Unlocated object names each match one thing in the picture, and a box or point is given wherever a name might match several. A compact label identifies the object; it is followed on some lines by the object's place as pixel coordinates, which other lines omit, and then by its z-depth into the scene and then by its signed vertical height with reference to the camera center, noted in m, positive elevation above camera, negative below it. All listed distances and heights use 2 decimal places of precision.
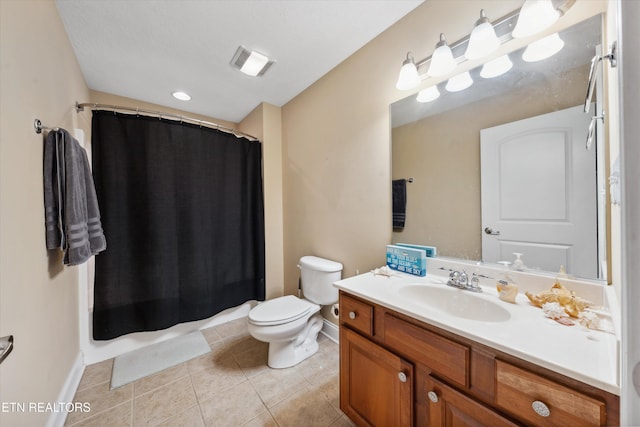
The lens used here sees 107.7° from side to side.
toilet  1.57 -0.72
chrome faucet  1.09 -0.33
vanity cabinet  0.57 -0.53
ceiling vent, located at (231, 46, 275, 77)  1.66 +1.14
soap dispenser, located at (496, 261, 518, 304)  0.94 -0.32
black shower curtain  1.77 -0.06
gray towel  1.12 +0.08
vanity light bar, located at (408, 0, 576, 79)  0.89 +0.81
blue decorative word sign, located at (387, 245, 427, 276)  1.30 -0.27
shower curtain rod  1.66 +0.79
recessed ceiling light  2.19 +1.14
